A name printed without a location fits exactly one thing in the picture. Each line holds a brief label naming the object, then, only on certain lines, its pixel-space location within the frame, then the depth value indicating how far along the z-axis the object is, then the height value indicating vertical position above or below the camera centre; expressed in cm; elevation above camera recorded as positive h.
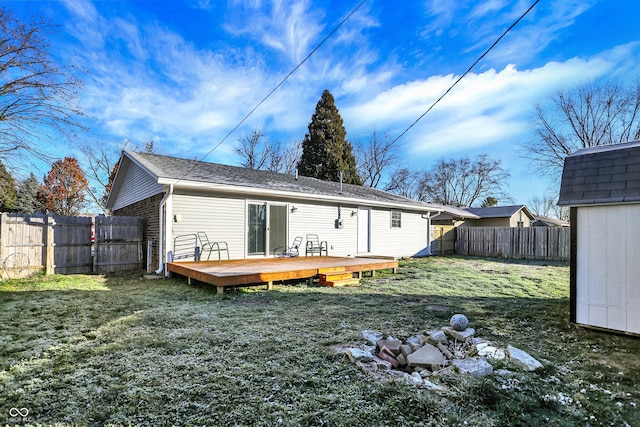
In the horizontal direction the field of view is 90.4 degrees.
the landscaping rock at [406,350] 285 -120
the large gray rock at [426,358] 270 -120
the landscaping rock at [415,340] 314 -123
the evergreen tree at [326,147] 2331 +533
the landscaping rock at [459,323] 351 -116
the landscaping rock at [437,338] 310 -119
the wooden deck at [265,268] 571 -109
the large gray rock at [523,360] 267 -122
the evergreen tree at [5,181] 874 +105
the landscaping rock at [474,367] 255 -123
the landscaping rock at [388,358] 279 -125
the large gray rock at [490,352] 291 -125
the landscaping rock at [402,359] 280 -125
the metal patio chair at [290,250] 922 -95
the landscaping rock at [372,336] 322 -124
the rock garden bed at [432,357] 257 -124
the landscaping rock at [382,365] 266 -124
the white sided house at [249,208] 770 +29
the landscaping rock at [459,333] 334 -123
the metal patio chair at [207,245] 797 -69
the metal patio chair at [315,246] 989 -89
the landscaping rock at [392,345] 293 -119
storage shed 352 -21
